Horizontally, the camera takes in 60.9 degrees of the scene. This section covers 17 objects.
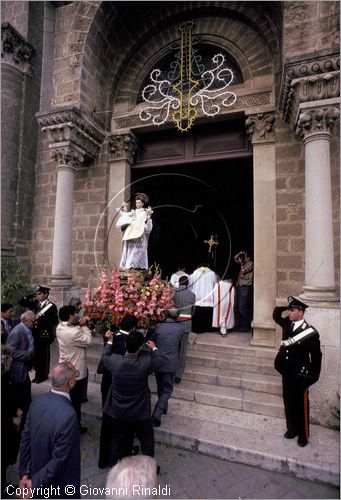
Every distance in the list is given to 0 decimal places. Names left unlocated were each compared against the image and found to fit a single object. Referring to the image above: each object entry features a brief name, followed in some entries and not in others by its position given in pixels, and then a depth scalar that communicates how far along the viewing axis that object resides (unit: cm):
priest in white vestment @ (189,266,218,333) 754
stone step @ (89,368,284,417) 477
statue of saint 654
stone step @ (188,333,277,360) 596
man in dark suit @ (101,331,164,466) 324
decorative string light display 743
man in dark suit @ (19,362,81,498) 231
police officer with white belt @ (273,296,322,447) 397
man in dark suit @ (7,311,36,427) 404
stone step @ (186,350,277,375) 557
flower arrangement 475
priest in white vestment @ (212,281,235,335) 736
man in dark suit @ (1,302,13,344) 458
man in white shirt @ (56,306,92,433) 425
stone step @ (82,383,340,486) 361
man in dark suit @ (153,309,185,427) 445
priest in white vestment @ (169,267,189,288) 811
